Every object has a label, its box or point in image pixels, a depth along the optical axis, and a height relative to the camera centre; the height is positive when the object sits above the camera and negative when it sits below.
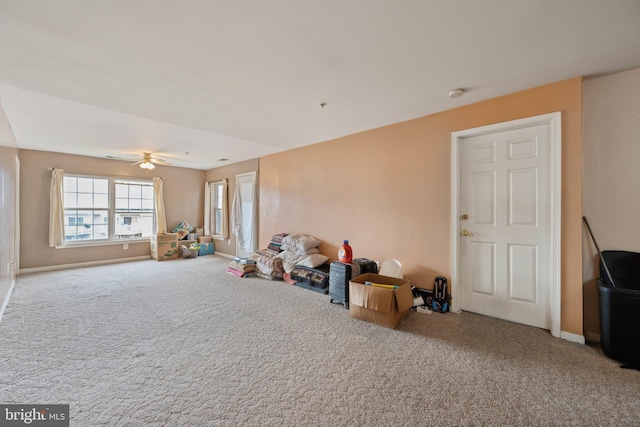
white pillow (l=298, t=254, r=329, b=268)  3.99 -0.77
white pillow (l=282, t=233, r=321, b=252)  4.23 -0.49
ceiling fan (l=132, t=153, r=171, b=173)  5.31 +1.10
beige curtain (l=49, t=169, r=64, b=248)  5.10 +0.07
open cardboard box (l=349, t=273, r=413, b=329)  2.53 -0.93
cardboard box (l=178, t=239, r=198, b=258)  6.47 -0.80
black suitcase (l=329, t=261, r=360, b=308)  3.15 -0.85
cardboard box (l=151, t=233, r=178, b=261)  6.10 -0.83
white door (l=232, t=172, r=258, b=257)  5.79 -0.06
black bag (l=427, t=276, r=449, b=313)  2.92 -0.97
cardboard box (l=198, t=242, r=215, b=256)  6.77 -1.00
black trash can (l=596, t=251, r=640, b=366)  1.87 -0.76
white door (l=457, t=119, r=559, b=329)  2.46 -0.12
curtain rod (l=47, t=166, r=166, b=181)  5.14 +0.89
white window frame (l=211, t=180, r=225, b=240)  7.09 +0.19
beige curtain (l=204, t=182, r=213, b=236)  7.20 +0.05
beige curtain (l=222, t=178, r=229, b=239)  6.55 +0.07
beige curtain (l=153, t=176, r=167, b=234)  6.48 +0.25
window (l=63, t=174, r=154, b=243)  5.53 +0.09
